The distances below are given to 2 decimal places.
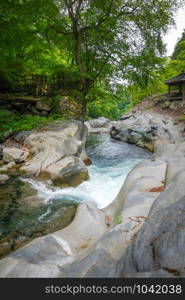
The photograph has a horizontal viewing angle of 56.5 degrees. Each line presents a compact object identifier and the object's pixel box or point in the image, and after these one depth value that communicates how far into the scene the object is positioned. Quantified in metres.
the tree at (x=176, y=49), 25.88
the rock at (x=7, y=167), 6.45
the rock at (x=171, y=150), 8.44
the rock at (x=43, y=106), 11.36
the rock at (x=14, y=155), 6.79
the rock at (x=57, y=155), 6.36
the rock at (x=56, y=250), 2.36
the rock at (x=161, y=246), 1.54
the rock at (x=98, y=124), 24.62
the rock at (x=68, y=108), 12.71
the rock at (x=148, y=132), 12.71
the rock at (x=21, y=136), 7.95
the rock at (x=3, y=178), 5.87
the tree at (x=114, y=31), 7.92
